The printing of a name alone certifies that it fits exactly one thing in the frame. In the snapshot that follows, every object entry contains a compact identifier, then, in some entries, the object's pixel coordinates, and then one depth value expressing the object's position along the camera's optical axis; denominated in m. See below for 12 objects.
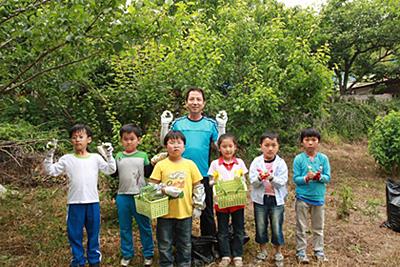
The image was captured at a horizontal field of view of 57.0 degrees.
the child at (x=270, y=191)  3.75
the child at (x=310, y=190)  3.86
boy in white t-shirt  3.49
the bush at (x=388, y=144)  8.34
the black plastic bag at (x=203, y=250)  3.82
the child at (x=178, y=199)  3.44
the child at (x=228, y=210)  3.67
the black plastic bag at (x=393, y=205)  4.96
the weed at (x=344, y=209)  5.57
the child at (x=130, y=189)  3.72
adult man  3.72
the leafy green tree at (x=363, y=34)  14.83
